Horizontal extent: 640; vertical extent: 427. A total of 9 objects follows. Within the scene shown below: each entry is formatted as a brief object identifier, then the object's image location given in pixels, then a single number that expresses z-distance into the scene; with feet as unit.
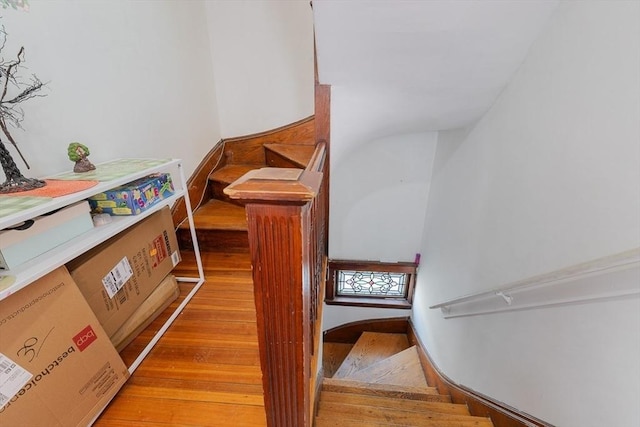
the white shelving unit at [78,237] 2.71
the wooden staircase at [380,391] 4.87
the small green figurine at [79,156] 4.07
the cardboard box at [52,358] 2.75
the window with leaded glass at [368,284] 10.93
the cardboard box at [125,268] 3.68
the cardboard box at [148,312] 4.30
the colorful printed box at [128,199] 4.11
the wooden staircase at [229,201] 6.93
